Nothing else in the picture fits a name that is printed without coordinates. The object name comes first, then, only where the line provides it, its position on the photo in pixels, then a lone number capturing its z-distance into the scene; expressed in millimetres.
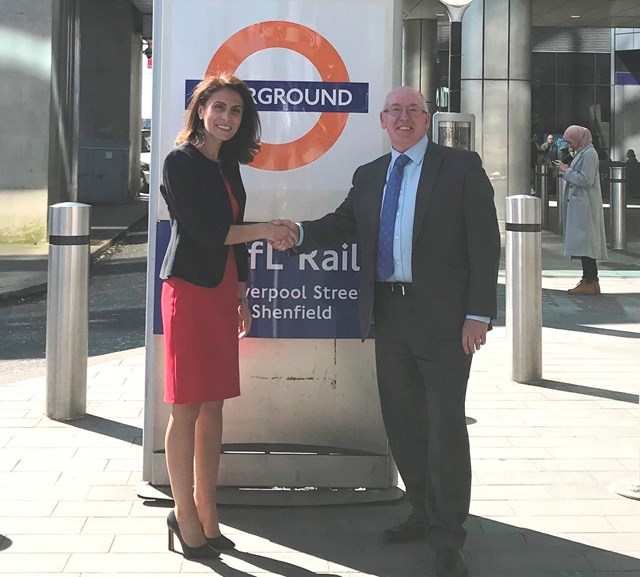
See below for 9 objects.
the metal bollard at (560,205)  19516
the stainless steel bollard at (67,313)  6332
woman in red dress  3939
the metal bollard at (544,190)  20609
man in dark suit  3943
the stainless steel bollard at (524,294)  7383
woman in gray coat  11406
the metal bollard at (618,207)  16562
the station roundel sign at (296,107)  4551
